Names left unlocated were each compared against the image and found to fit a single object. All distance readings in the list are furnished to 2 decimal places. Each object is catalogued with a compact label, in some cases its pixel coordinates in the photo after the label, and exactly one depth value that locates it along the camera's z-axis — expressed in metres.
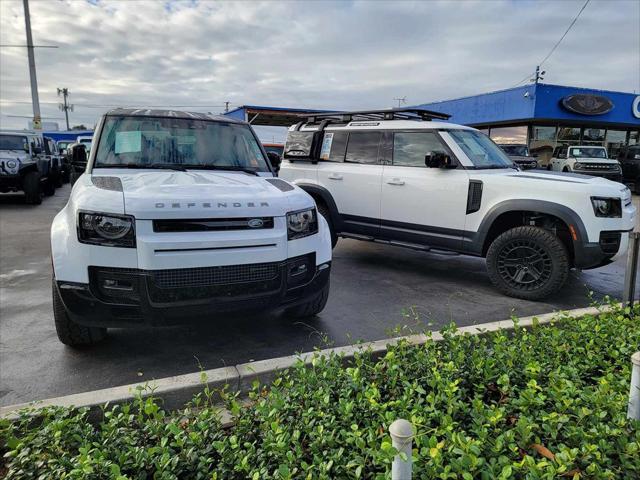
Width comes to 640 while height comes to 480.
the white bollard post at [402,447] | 1.45
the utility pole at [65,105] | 76.62
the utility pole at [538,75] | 26.42
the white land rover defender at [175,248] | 3.00
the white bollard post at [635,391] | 2.14
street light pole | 19.77
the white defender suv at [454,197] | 4.88
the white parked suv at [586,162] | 17.66
